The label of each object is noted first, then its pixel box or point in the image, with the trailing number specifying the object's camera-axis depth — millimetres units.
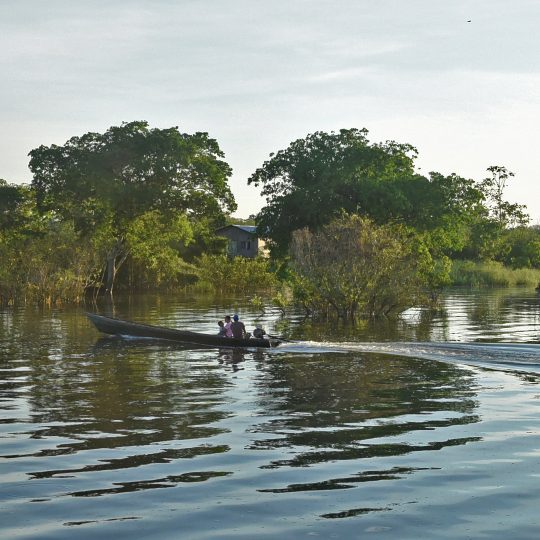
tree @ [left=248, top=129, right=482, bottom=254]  46969
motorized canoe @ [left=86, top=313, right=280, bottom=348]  27859
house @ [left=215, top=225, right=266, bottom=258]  109500
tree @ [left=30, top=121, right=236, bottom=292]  63000
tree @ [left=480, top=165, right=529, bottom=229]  107562
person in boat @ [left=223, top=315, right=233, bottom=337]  28980
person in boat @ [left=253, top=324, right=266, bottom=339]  27875
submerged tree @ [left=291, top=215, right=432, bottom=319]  40188
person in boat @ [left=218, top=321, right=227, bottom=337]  28938
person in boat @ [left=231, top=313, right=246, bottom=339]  28453
